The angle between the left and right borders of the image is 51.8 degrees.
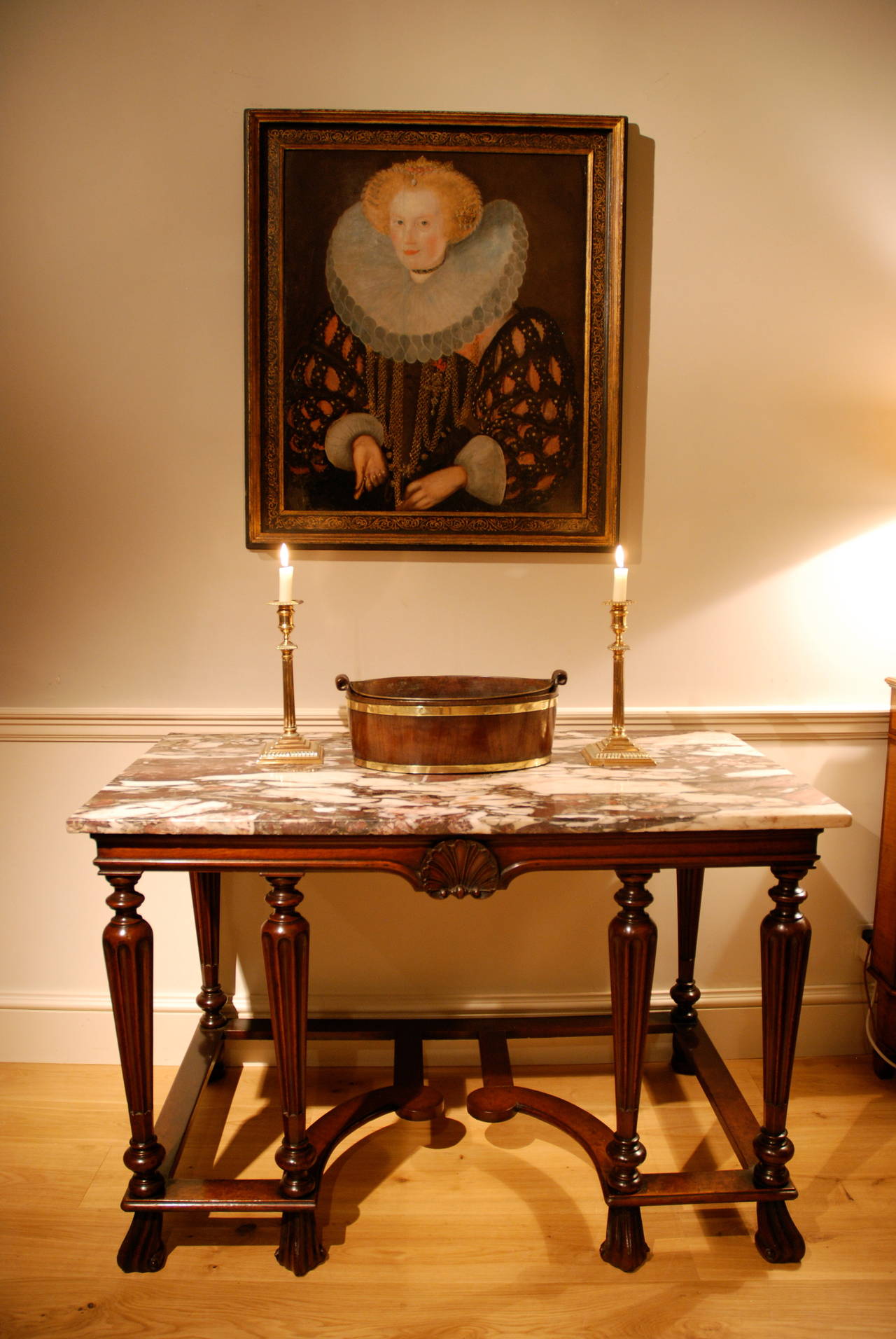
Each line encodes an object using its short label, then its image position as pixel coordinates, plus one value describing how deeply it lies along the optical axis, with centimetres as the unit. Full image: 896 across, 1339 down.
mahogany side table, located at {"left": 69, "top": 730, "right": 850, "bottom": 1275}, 151
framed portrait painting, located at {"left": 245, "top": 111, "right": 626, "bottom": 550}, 203
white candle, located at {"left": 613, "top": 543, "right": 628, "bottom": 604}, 179
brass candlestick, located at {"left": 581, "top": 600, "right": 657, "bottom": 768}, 181
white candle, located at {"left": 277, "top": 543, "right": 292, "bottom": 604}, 179
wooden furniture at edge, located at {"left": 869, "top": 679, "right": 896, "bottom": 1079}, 217
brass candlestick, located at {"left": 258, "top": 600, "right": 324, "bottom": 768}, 181
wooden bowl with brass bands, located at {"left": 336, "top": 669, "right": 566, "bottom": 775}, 167
